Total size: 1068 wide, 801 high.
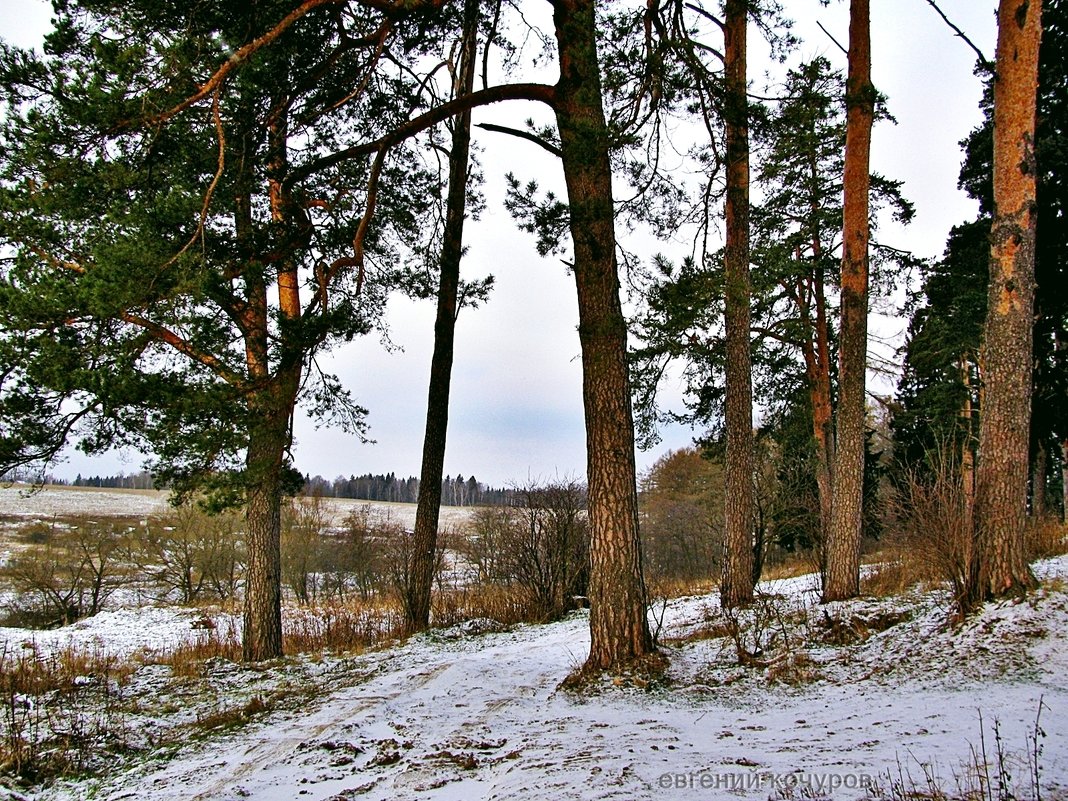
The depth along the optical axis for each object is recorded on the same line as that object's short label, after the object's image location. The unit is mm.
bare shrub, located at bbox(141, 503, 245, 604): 25750
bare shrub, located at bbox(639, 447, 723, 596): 23375
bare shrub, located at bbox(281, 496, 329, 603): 28094
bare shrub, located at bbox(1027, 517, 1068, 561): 9133
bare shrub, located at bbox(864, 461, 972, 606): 5660
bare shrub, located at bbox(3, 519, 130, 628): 20297
